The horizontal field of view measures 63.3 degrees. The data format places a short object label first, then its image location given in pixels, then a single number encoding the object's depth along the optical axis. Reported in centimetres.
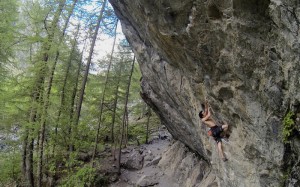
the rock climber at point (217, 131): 724
